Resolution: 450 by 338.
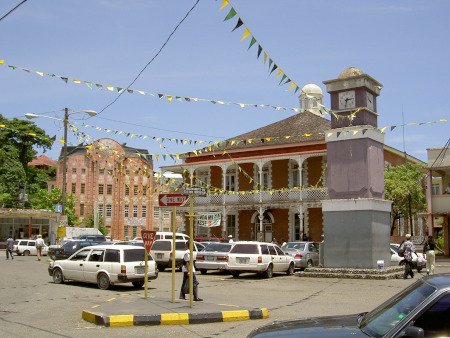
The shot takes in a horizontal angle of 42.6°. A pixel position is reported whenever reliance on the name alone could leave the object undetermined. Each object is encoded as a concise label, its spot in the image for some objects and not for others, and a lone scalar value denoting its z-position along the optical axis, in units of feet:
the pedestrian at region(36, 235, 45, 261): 124.98
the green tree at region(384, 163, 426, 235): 143.74
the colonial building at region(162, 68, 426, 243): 140.77
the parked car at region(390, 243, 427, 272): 88.04
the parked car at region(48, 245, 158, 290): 63.21
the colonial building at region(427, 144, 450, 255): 130.72
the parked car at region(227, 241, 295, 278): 79.05
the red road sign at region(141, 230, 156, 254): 50.52
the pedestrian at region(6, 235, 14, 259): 125.59
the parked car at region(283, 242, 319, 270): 90.07
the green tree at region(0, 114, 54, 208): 225.35
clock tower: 75.77
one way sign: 46.14
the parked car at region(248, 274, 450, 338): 16.01
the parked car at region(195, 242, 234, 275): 84.99
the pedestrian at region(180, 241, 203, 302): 49.19
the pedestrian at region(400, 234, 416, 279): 74.95
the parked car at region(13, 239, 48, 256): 152.35
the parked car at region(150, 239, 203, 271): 89.32
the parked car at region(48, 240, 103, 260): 104.99
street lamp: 83.37
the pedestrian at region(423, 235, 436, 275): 78.12
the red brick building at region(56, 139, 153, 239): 252.62
